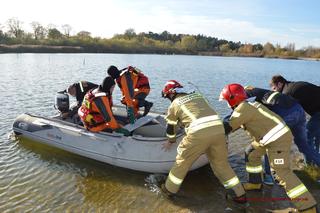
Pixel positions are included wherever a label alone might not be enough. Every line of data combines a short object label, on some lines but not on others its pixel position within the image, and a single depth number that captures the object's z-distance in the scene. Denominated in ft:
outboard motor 24.76
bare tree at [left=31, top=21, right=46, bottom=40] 215.31
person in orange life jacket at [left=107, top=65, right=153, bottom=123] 22.17
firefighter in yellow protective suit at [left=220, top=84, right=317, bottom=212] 13.99
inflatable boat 19.11
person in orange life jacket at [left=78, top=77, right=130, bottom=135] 20.13
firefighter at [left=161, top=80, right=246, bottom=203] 14.61
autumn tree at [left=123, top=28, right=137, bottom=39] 269.44
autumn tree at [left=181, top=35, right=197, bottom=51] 251.80
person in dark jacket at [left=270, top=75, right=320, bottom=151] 17.89
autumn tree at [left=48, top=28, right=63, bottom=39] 202.00
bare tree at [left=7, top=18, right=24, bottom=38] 209.96
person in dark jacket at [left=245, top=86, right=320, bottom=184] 16.35
